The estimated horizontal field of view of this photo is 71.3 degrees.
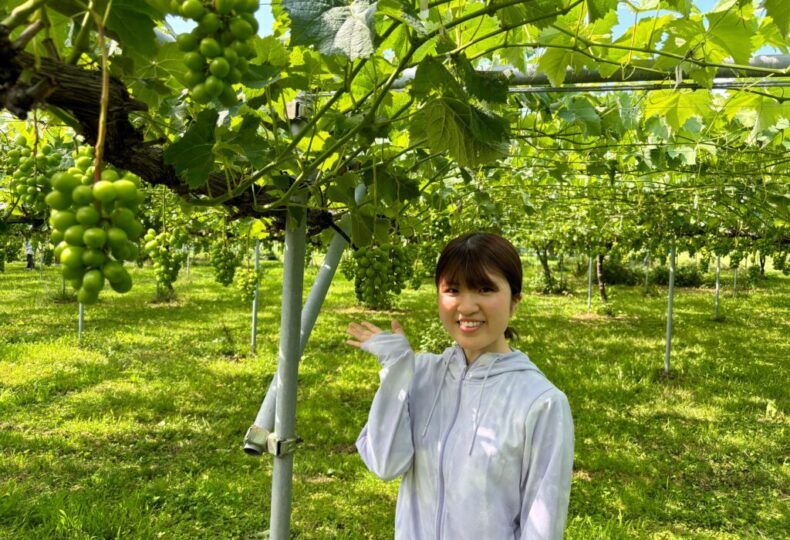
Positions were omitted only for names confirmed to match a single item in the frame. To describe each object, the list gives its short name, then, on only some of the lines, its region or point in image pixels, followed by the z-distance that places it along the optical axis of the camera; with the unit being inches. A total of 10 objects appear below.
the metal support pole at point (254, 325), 324.2
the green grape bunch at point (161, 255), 116.8
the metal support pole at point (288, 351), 81.2
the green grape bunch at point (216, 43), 26.5
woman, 56.1
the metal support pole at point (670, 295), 297.9
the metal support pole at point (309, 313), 84.2
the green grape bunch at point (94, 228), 23.9
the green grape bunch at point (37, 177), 61.9
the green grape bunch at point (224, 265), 177.9
